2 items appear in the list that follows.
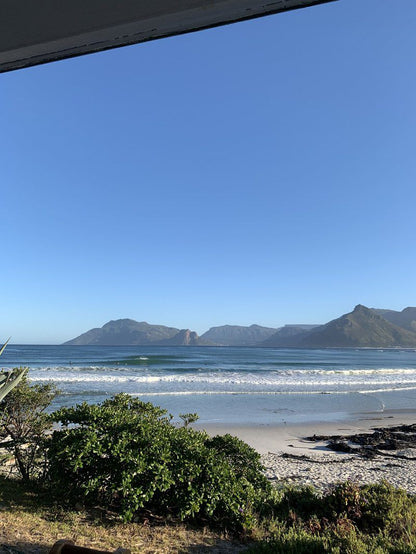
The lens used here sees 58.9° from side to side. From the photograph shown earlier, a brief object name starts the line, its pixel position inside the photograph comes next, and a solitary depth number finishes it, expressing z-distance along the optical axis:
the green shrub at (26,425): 4.68
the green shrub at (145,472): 3.82
